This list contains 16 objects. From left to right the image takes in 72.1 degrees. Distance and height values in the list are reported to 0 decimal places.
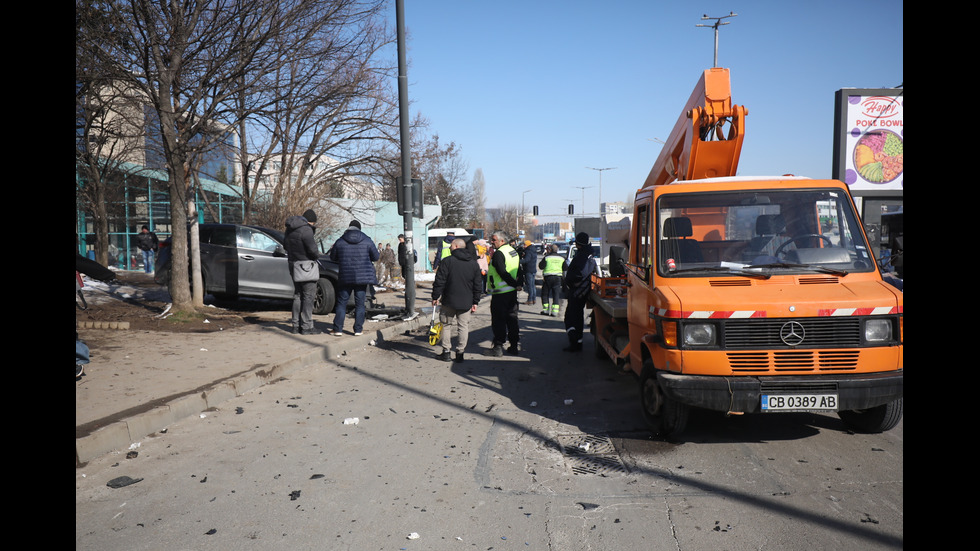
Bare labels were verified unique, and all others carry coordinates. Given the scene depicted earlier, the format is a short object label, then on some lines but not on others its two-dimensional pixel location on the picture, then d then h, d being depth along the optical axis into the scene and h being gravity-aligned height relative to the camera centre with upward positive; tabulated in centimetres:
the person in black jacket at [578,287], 1051 -80
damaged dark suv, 1345 -52
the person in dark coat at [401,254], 1713 -41
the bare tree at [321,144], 1358 +281
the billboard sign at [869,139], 2309 +319
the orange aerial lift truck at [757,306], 507 -57
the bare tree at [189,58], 1007 +287
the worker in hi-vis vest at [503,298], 1014 -93
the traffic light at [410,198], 1345 +80
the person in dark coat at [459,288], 955 -72
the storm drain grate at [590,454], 506 -175
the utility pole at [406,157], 1319 +162
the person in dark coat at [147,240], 2045 +5
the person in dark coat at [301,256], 1095 -27
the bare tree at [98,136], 907 +240
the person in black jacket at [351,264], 1109 -41
